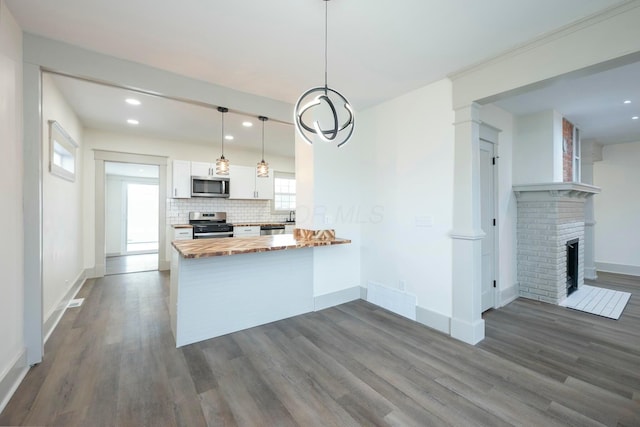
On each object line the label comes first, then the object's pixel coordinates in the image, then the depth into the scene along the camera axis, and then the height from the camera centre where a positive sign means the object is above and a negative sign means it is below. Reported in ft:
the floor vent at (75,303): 11.44 -3.99
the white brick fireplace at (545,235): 12.05 -1.09
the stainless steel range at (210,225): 16.94 -0.87
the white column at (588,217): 16.52 -0.31
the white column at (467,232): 8.66 -0.68
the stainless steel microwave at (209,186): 17.71 +1.70
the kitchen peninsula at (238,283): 8.39 -2.51
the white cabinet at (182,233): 16.17 -1.30
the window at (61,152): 9.70 +2.43
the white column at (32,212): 6.94 -0.02
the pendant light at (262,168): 12.94 +2.09
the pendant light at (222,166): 11.92 +2.03
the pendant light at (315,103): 6.08 +2.38
